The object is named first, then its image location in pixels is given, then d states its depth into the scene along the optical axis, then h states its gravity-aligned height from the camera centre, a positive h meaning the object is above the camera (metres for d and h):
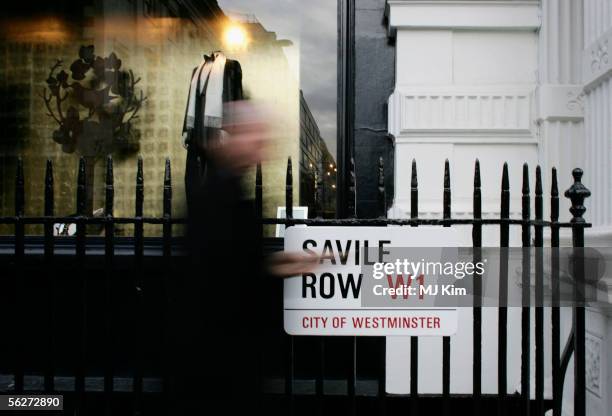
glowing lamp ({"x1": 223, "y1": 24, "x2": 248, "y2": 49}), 5.34 +1.64
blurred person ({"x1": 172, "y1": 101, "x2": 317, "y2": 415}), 2.30 -0.37
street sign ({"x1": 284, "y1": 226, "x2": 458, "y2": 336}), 3.27 -0.51
